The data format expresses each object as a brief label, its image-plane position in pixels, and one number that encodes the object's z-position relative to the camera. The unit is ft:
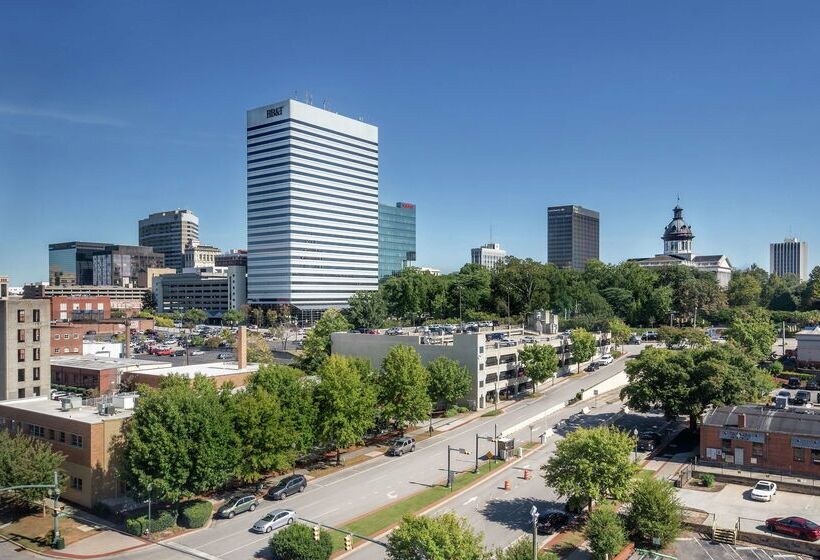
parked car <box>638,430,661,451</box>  189.67
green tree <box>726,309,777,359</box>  307.11
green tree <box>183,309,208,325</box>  642.22
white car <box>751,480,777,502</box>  146.61
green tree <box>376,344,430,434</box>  203.21
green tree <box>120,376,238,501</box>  131.75
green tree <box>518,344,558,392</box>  270.67
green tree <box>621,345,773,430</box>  190.60
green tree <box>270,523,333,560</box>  110.22
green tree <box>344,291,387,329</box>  433.48
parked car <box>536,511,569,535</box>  129.08
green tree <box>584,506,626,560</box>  110.63
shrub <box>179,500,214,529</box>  133.28
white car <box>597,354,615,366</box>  335.47
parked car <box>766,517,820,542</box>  121.60
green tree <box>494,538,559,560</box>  91.22
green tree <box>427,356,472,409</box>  233.76
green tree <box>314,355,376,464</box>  172.76
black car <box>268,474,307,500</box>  152.46
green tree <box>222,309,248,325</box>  608.60
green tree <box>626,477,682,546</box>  119.75
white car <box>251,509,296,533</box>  130.93
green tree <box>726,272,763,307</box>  529.86
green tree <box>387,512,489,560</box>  88.89
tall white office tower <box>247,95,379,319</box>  605.31
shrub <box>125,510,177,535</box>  129.49
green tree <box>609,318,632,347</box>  378.32
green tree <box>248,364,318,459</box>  160.86
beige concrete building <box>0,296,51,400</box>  209.67
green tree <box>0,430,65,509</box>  134.00
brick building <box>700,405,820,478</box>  162.20
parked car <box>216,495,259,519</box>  140.67
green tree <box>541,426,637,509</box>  129.18
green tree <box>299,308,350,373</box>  288.51
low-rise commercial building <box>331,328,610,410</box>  253.03
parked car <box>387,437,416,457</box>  192.03
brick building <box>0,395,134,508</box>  145.69
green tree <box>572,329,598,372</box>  316.40
